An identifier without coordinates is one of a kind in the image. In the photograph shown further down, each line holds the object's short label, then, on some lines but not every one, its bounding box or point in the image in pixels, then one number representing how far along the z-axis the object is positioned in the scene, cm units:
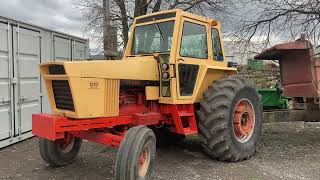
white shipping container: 538
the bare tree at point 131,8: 1129
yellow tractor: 364
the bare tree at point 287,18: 798
